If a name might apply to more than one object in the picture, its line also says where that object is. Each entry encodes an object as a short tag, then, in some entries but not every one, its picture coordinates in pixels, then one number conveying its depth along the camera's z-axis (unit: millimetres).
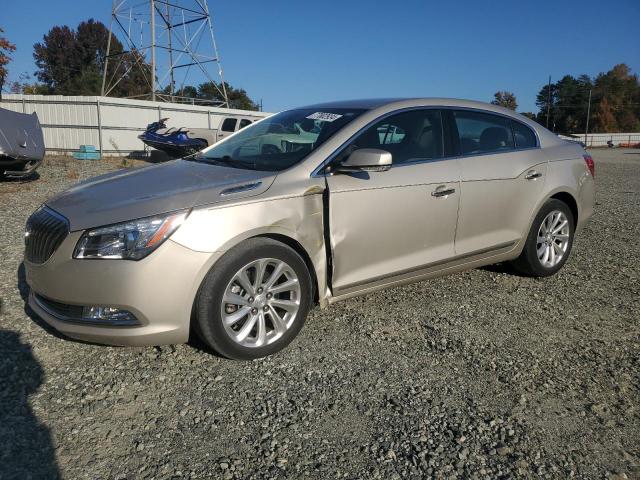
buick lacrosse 2988
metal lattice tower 25531
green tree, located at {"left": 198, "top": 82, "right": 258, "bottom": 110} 65562
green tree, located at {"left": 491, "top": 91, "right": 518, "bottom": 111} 90962
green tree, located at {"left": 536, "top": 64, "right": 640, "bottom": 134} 82750
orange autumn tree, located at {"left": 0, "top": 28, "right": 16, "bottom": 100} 28797
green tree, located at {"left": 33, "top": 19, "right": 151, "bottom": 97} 70275
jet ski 18078
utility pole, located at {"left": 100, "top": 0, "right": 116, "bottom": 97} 25375
